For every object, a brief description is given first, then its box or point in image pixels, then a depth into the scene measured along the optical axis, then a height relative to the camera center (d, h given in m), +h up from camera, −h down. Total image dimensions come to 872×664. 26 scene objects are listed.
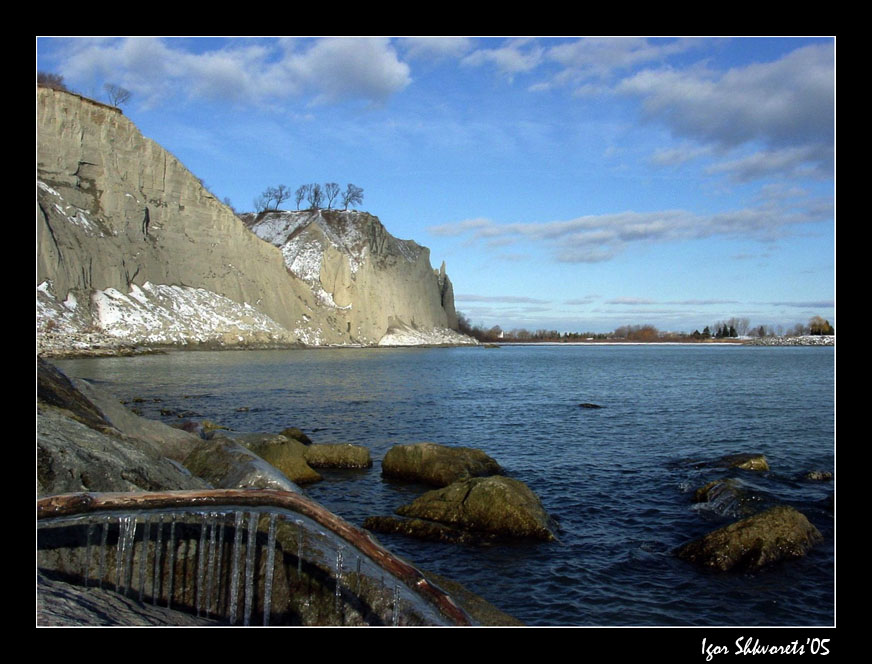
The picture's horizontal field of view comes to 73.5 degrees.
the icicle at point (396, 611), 4.93 -2.34
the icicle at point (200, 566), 5.54 -2.21
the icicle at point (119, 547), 5.19 -1.92
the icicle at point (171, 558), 5.45 -2.10
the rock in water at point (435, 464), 13.71 -3.13
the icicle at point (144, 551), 5.29 -2.00
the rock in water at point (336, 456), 15.47 -3.25
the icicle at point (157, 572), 5.39 -2.19
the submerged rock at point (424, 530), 9.91 -3.43
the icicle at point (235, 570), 5.44 -2.24
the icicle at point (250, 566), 5.39 -2.19
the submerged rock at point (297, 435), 18.02 -3.12
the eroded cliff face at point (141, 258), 57.62 +8.83
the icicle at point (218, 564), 5.54 -2.20
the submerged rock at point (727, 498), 11.55 -3.38
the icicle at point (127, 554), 5.23 -1.99
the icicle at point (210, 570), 5.48 -2.24
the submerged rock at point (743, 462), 15.08 -3.37
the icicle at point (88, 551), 5.11 -1.91
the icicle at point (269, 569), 5.29 -2.17
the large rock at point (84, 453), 6.13 -1.40
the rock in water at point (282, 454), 13.71 -2.88
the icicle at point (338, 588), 5.48 -2.39
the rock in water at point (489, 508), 10.11 -3.14
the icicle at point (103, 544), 5.10 -1.84
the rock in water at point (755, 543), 8.77 -3.23
